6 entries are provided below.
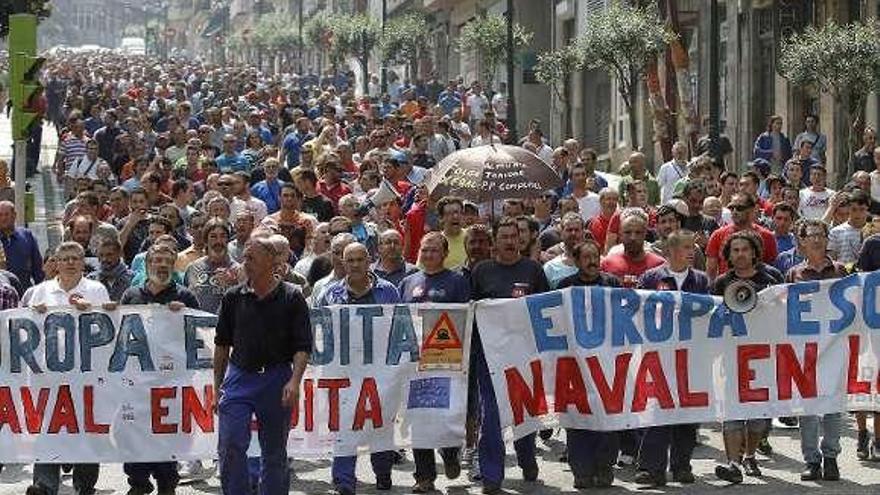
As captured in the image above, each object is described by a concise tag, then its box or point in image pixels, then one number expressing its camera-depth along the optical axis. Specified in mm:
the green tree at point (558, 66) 37875
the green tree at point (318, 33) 77806
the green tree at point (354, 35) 65869
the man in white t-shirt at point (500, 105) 42938
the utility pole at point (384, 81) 54250
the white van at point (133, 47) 152588
